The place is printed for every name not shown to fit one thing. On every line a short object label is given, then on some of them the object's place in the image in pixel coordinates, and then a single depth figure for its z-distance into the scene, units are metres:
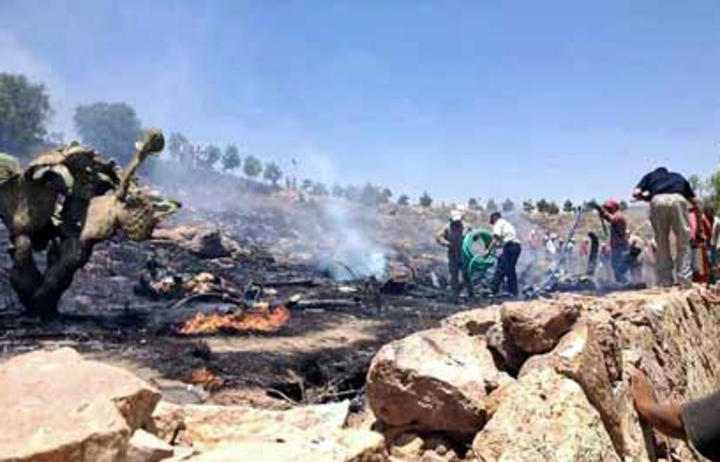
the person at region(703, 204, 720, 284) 10.45
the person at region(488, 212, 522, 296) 13.73
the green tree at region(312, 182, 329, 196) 47.31
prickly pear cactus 9.79
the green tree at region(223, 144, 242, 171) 57.47
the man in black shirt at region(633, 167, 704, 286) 7.18
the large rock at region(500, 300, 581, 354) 3.37
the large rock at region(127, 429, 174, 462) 2.18
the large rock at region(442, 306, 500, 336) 3.89
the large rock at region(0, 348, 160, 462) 1.97
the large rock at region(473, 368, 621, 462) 2.88
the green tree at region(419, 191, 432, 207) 45.57
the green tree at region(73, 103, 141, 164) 45.25
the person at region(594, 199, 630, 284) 11.95
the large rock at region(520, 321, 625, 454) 3.13
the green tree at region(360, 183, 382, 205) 43.53
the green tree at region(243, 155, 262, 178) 58.60
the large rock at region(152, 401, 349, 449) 2.73
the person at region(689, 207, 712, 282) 8.17
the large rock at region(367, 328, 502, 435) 3.14
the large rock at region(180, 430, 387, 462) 2.21
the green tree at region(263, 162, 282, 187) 56.74
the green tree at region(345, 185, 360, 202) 44.51
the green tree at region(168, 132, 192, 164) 48.97
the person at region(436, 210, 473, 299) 14.32
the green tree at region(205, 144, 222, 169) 55.06
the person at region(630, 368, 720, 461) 2.16
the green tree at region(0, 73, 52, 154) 39.31
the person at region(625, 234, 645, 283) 12.46
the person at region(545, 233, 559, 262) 21.85
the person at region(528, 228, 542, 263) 24.78
